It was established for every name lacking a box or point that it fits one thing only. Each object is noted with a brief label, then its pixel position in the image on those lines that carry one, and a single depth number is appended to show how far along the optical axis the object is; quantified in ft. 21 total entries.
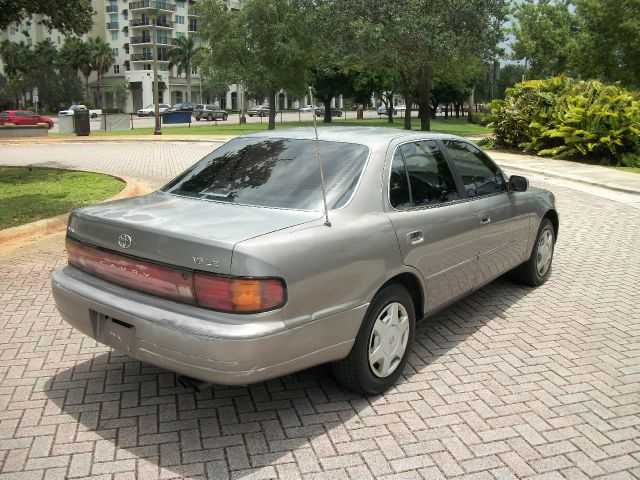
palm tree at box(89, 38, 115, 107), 311.19
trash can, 99.04
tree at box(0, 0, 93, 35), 41.06
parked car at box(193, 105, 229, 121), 198.18
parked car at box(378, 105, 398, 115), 261.07
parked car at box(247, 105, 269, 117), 225.15
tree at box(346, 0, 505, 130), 96.06
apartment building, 319.27
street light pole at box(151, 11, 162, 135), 102.58
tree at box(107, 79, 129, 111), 299.79
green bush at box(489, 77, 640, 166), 59.77
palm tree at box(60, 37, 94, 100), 302.86
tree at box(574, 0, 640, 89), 112.98
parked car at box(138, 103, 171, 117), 228.02
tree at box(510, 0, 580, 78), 125.70
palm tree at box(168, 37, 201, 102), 323.16
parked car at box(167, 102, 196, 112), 218.75
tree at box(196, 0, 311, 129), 116.16
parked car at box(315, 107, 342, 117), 242.37
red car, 142.78
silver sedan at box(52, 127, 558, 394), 9.98
